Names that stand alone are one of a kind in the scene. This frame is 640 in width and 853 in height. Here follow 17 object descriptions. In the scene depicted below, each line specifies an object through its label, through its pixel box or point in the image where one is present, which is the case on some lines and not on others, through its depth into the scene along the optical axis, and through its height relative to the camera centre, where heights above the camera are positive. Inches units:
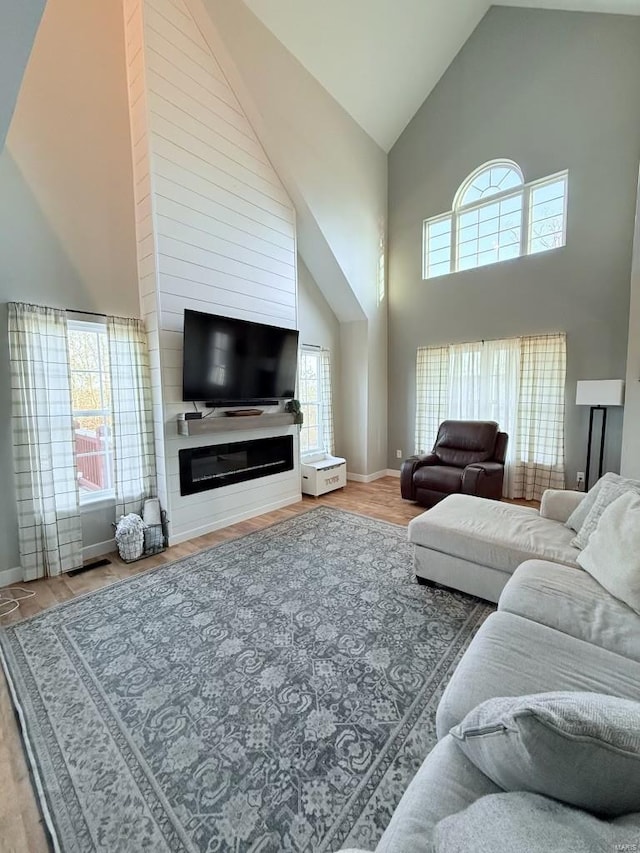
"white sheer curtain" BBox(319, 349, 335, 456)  215.5 -3.8
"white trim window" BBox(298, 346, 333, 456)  208.1 -4.2
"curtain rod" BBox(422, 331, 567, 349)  170.3 +27.2
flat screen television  130.4 +14.0
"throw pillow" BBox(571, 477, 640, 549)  78.9 -25.4
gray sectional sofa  28.2 -36.7
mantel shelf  131.9 -11.6
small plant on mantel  174.9 -7.4
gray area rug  47.8 -55.8
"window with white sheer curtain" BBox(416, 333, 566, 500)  170.2 -1.7
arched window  171.5 +89.1
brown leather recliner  154.3 -34.1
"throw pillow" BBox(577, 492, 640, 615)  60.8 -29.9
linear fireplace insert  137.7 -29.1
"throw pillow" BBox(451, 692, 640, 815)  23.5 -25.0
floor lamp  141.7 -1.0
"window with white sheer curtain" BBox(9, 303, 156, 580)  105.5 -9.0
